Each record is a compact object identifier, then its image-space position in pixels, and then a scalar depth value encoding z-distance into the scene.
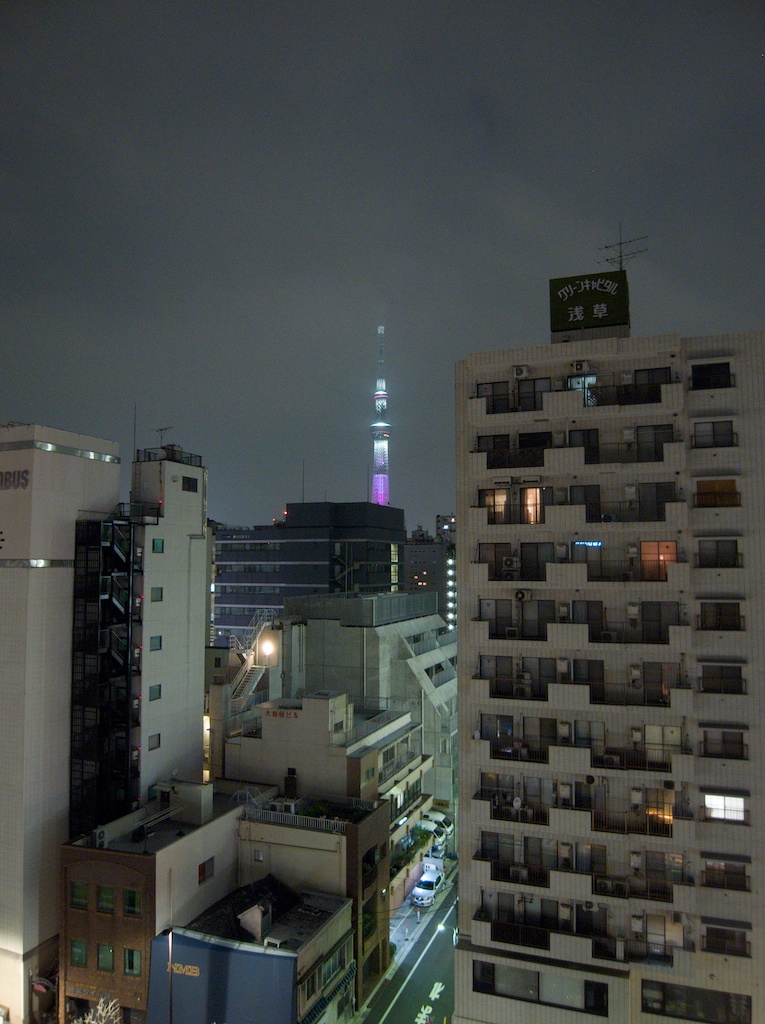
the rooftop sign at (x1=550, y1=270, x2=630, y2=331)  25.17
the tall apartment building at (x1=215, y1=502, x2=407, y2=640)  82.94
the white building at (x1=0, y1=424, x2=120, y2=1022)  29.34
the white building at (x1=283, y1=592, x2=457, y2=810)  49.19
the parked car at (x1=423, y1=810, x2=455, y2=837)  45.91
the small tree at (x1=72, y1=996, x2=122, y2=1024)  26.12
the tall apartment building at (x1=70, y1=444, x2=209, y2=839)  32.56
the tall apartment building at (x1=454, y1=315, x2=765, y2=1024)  21.00
